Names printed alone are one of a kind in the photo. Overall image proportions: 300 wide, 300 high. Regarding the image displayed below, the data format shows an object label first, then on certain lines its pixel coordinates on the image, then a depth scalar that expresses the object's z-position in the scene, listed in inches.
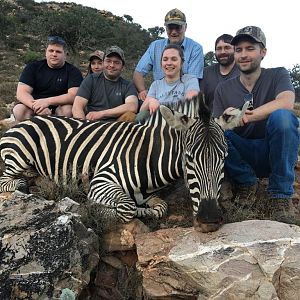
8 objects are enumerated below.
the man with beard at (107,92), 169.0
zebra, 99.7
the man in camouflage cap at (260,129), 119.1
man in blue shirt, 180.1
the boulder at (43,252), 80.5
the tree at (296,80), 925.7
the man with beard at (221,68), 180.1
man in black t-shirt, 174.3
